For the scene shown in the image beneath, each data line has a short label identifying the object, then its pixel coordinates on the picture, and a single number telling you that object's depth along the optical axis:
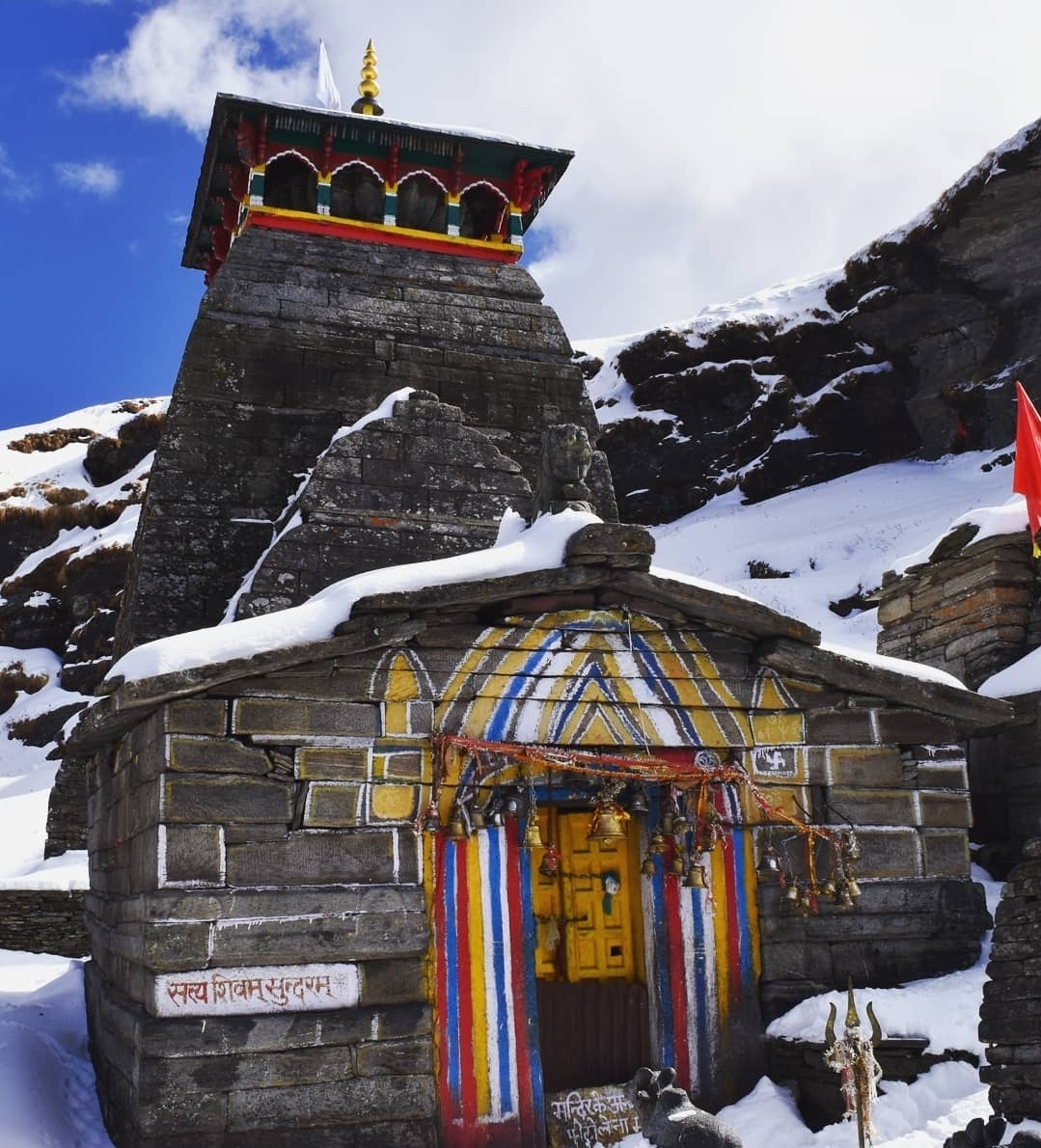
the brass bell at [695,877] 7.90
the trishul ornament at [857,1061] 5.73
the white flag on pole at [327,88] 14.69
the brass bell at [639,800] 7.95
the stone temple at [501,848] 7.05
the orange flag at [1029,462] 11.16
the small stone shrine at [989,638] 10.48
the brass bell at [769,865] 8.02
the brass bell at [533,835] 7.52
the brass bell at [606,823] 7.75
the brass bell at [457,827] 7.50
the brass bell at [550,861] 7.72
